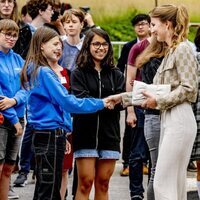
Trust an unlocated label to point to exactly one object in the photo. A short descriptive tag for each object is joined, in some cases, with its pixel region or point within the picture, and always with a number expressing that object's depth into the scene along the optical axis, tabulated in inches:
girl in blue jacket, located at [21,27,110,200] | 344.2
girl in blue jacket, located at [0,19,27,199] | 374.9
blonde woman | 318.3
